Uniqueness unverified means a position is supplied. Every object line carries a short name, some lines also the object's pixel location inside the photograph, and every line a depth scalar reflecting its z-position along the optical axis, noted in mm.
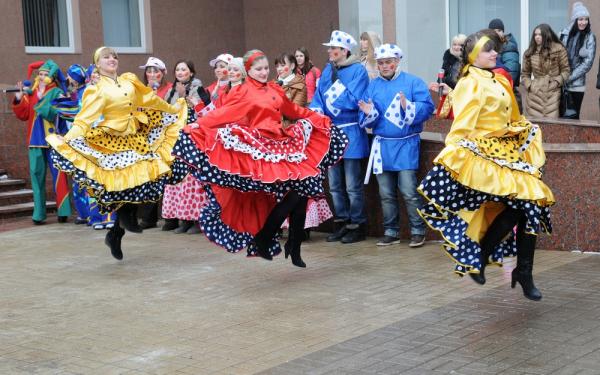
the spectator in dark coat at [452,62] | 11562
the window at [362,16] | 15672
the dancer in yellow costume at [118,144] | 9172
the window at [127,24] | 16875
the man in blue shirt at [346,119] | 9852
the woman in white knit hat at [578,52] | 12078
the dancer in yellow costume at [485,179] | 6609
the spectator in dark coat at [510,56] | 12172
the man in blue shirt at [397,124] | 9523
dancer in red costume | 8047
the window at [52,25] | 15742
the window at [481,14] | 15516
